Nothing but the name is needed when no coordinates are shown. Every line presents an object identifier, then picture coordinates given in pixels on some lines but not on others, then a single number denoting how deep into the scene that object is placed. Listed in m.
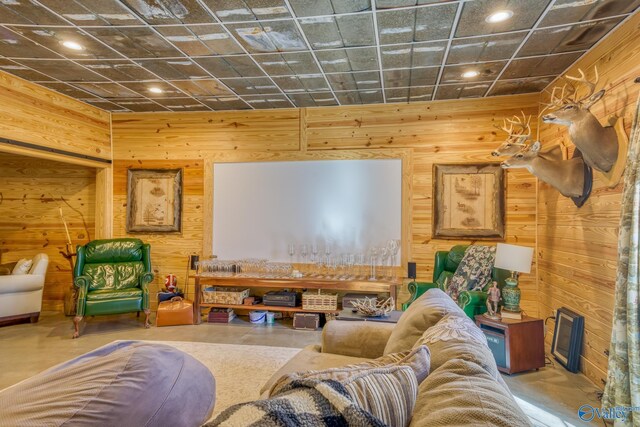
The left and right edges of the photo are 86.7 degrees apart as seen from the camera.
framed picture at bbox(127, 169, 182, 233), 5.10
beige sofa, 0.78
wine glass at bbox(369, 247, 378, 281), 4.49
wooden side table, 3.01
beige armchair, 4.24
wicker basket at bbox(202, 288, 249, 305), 4.52
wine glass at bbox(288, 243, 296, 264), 4.73
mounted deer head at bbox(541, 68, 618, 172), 2.65
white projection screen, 4.59
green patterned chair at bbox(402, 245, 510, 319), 3.33
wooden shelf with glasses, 4.11
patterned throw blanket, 0.63
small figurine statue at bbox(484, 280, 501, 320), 3.21
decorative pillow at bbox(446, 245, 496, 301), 3.58
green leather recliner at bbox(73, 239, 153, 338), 4.06
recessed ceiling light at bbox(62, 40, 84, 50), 3.06
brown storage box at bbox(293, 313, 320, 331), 4.29
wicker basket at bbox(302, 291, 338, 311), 4.27
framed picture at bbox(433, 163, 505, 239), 4.32
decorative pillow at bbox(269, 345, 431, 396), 0.87
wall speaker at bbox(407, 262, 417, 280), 4.42
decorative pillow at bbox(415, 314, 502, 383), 1.10
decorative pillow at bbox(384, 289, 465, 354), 1.64
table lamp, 3.07
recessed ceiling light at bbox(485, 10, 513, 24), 2.53
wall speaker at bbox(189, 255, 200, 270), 4.95
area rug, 2.63
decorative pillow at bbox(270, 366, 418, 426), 0.82
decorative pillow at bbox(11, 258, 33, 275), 4.52
